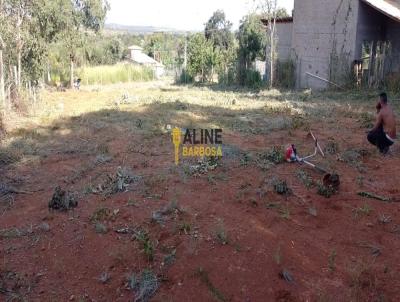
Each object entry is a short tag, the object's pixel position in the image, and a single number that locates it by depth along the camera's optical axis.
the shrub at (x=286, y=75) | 16.52
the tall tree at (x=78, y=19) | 16.72
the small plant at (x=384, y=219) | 4.64
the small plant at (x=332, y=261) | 3.81
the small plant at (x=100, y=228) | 4.44
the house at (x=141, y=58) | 28.01
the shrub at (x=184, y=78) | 21.61
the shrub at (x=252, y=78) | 17.72
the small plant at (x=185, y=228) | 4.35
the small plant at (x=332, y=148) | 6.84
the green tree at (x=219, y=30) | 30.73
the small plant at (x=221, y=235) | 4.13
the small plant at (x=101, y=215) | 4.69
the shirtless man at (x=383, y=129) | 6.60
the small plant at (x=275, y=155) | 6.32
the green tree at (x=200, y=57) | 20.62
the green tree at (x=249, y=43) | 18.36
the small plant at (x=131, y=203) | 4.99
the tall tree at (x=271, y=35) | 16.27
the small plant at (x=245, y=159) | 6.25
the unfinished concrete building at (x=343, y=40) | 13.96
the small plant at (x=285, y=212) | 4.66
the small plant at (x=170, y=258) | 3.89
